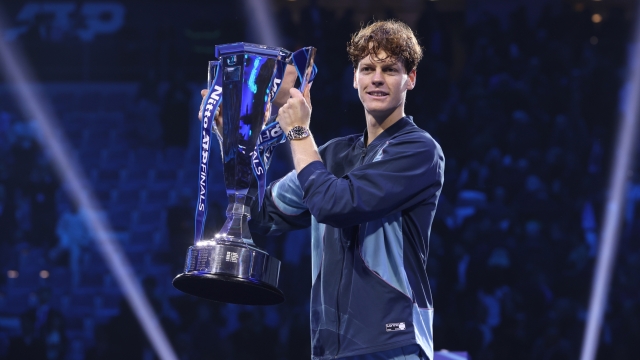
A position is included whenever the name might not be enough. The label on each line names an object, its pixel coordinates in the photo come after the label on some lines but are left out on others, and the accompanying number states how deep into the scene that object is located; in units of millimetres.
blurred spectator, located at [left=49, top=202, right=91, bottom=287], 12007
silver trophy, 6380
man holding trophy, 6223
